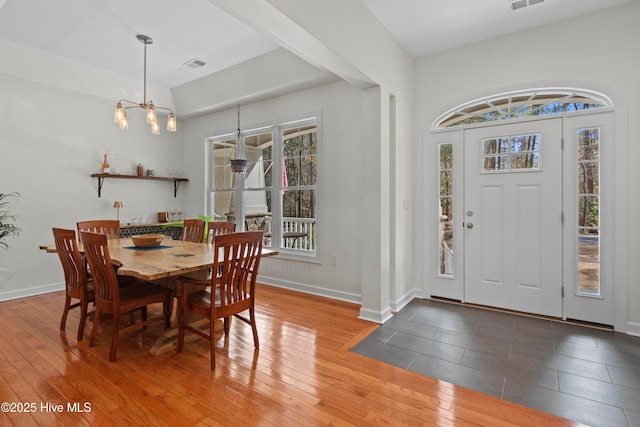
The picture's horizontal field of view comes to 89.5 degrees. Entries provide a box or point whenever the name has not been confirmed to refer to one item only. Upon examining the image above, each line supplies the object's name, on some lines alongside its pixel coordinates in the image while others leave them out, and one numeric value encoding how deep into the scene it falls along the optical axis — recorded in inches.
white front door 133.9
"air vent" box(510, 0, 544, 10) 116.7
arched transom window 128.6
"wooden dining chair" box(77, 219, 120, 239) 146.6
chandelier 131.0
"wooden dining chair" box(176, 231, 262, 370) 94.3
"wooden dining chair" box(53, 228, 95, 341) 107.5
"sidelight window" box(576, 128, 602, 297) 125.9
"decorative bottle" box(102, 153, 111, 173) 189.0
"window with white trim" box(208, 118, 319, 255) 179.0
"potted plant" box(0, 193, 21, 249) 157.2
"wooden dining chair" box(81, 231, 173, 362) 96.4
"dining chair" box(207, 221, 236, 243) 144.7
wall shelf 188.9
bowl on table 128.6
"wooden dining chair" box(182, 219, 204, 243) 160.1
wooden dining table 90.0
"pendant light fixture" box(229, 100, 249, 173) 158.2
